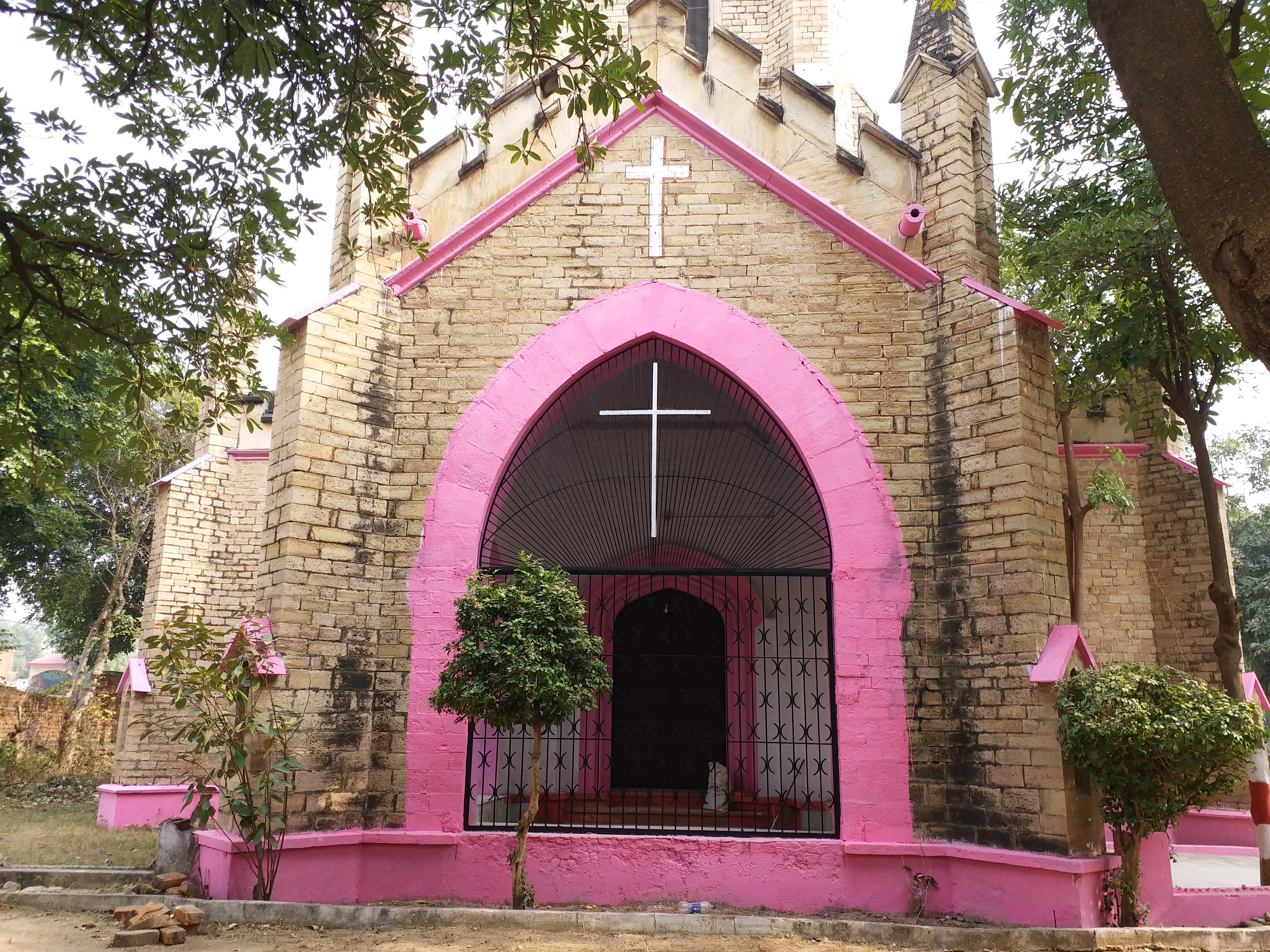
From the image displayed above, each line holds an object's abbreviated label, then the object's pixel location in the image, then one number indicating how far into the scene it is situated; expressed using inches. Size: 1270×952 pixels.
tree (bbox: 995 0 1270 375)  113.0
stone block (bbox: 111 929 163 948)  206.8
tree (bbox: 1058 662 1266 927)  218.7
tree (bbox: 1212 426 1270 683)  812.0
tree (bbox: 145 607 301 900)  246.4
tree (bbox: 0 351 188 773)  575.5
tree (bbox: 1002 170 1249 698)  341.4
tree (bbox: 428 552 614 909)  230.1
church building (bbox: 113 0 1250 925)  255.6
